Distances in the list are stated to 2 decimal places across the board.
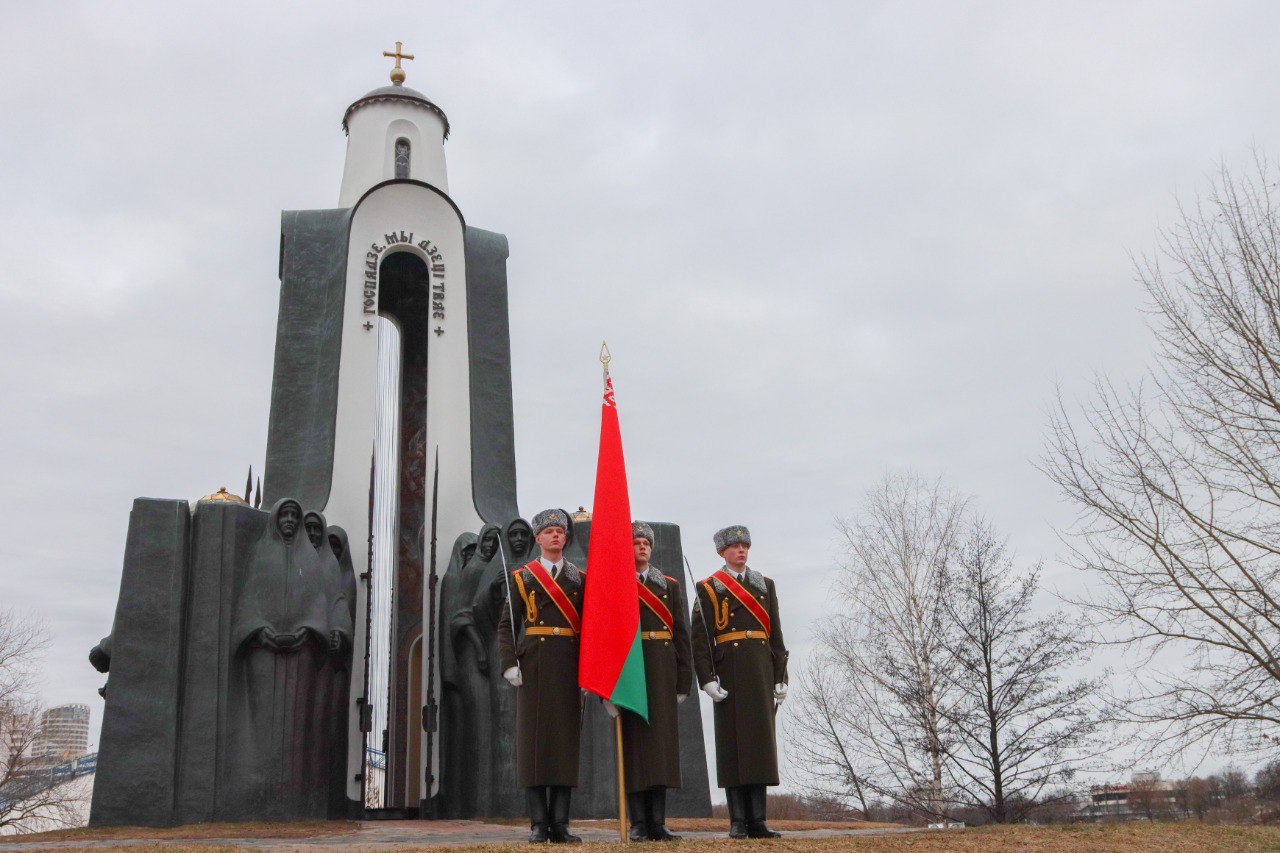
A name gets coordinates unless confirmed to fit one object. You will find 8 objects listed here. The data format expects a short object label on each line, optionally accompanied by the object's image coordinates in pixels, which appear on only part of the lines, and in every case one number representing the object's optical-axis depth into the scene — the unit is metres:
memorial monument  9.77
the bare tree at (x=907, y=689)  15.11
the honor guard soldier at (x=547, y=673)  6.02
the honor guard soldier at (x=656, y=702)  6.13
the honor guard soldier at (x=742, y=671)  6.30
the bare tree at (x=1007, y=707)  14.32
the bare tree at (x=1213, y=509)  9.86
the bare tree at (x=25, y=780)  22.97
